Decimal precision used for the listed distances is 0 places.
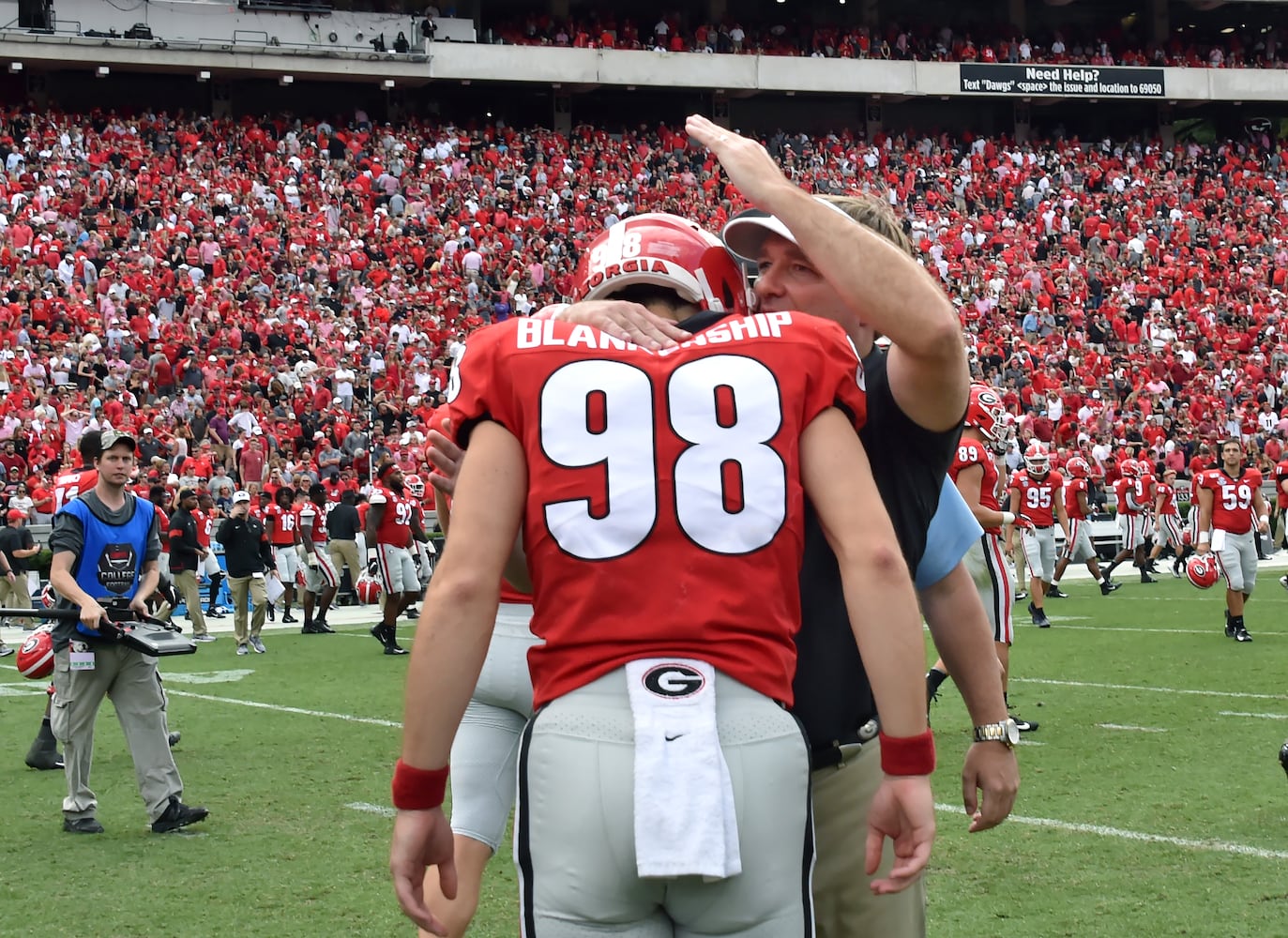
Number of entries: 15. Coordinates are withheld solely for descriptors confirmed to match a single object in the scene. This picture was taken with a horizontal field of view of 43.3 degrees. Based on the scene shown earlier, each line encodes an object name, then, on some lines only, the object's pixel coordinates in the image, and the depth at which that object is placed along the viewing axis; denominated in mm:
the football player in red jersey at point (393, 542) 15102
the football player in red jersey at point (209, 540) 19297
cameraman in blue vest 7355
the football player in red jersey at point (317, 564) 17641
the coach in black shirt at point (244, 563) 15633
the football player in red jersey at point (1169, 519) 22531
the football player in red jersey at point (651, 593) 2209
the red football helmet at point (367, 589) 19797
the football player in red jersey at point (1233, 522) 13969
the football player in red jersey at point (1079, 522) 20047
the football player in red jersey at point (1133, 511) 22409
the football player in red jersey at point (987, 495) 8125
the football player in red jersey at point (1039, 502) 17344
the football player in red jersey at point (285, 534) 18719
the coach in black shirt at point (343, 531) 18625
